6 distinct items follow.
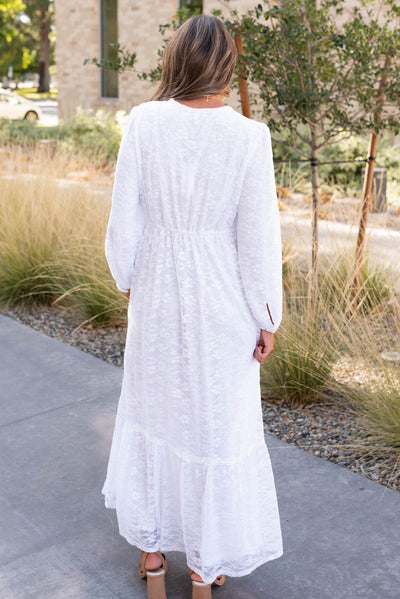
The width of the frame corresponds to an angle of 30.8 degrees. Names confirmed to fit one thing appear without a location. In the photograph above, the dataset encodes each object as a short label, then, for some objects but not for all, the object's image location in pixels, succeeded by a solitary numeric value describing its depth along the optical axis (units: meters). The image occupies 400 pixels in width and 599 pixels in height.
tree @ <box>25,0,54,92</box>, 42.77
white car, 27.28
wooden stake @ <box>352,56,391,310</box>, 5.01
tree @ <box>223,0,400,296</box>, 4.66
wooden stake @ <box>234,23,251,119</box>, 4.70
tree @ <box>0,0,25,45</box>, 23.06
